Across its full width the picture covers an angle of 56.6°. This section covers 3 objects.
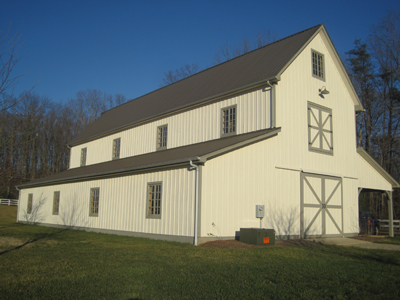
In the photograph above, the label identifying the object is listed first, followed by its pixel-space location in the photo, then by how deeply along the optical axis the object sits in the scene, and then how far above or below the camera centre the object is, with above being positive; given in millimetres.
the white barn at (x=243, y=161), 14297 +1969
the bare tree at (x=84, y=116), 52500 +11805
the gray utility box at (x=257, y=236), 13219 -1119
